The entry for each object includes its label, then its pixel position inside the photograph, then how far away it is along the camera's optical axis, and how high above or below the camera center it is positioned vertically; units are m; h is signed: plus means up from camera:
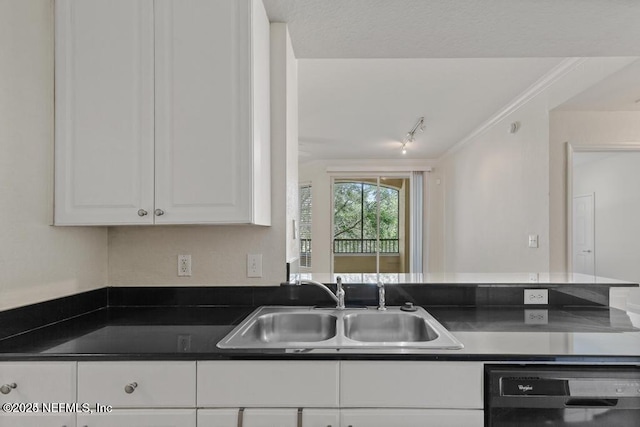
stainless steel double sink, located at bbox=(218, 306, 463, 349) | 1.60 -0.51
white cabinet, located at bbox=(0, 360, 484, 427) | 1.16 -0.60
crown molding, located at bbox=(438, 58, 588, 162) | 2.57 +1.14
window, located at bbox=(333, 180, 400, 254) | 6.24 +0.02
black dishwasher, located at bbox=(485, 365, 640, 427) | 1.14 -0.60
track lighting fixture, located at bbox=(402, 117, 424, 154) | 4.00 +1.12
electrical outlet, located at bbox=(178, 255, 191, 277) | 1.80 -0.25
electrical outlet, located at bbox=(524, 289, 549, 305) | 1.81 -0.41
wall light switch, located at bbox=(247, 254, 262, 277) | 1.79 -0.24
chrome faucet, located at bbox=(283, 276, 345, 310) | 1.67 -0.37
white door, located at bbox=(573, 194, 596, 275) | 5.80 -0.28
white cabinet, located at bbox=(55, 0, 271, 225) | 1.45 +0.45
